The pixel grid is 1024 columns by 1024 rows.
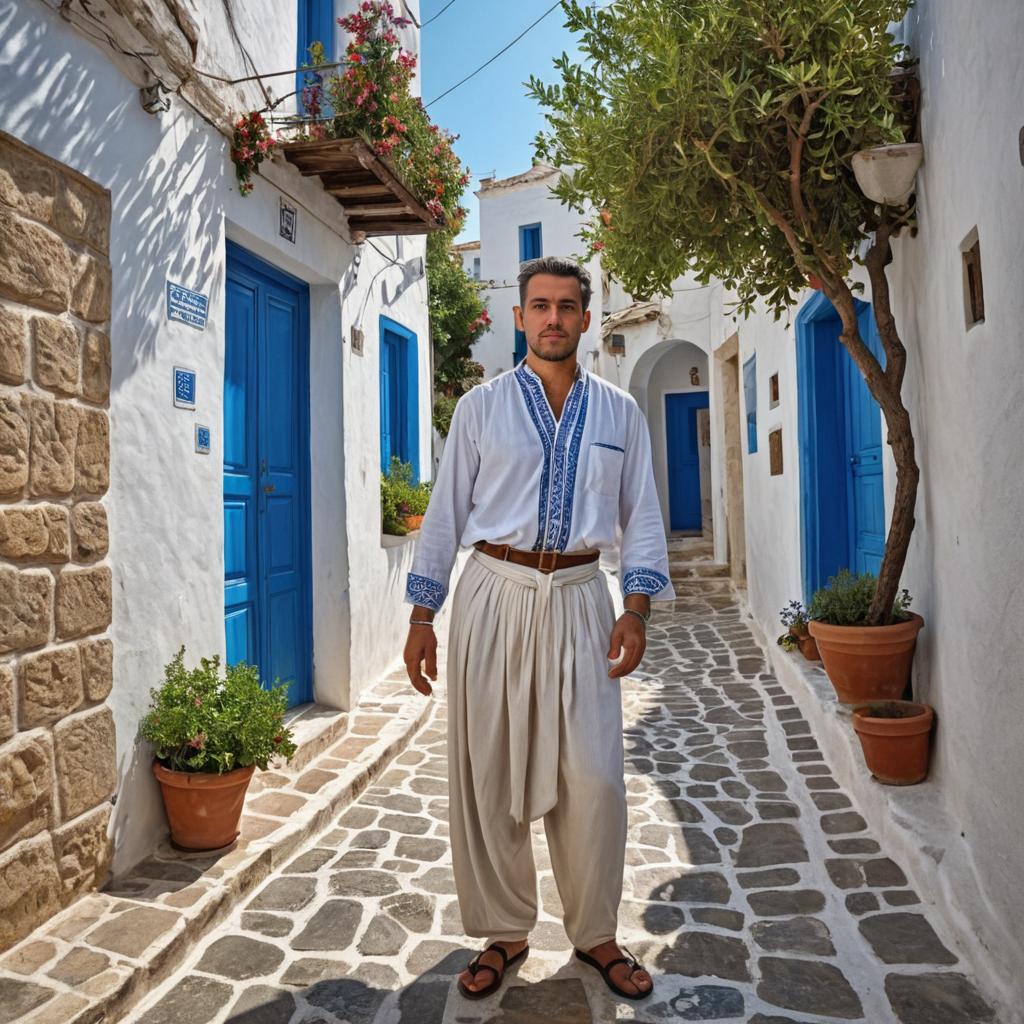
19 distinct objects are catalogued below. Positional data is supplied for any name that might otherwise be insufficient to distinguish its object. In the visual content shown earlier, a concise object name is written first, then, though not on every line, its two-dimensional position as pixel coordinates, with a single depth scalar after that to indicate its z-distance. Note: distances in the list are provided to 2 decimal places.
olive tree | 3.04
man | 2.40
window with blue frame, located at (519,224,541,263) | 19.31
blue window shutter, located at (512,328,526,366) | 19.33
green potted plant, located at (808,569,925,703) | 3.54
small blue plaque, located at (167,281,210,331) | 3.49
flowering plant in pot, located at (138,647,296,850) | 3.18
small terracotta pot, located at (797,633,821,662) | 5.40
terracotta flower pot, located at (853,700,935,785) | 3.28
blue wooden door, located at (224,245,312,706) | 4.36
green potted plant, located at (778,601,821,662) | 5.43
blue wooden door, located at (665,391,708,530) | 14.98
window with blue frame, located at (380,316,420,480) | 6.80
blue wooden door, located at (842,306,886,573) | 4.71
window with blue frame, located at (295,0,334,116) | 5.28
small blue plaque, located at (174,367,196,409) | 3.50
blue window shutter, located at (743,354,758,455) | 7.95
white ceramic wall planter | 3.19
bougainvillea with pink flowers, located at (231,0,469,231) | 4.43
